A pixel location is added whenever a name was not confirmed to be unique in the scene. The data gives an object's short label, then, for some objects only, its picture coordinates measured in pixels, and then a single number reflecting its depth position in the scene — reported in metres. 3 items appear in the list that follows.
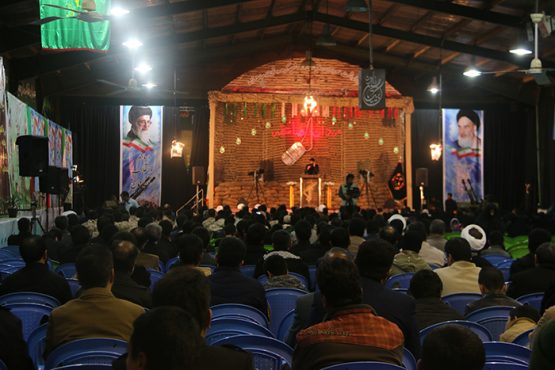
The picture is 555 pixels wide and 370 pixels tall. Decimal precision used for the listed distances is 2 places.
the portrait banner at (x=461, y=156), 24.67
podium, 23.39
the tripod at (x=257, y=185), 23.55
